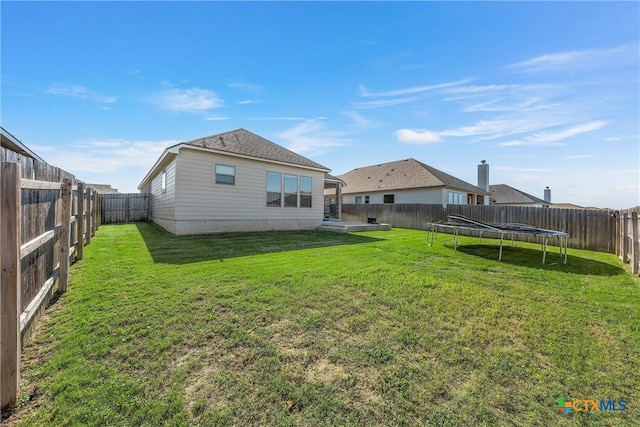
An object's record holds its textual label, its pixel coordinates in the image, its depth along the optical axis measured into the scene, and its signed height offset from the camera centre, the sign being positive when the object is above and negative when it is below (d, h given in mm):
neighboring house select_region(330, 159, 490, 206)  20219 +1813
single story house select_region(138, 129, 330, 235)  9594 +848
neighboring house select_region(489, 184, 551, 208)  31328 +1498
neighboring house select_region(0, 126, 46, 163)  7652 +1918
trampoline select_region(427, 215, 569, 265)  6465 -601
